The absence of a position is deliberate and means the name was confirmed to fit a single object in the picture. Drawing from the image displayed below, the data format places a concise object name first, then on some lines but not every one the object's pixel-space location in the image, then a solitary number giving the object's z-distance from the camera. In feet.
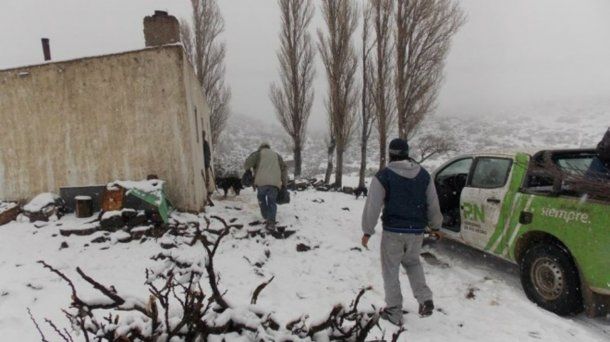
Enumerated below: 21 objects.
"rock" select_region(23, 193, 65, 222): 23.29
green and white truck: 11.94
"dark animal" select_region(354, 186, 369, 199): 43.04
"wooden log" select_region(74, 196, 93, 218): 22.77
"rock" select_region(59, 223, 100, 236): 20.86
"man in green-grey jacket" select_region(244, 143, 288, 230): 23.31
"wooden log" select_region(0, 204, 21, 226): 23.55
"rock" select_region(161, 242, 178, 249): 19.89
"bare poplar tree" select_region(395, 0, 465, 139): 48.32
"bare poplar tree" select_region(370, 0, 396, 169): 53.52
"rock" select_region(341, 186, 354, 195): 50.39
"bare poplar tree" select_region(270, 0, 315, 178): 64.49
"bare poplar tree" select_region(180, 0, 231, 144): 62.90
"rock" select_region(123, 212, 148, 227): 21.65
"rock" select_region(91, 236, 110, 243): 20.20
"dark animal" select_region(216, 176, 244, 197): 34.83
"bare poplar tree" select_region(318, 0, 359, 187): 58.44
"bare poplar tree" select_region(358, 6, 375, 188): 58.90
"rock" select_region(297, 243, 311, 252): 20.72
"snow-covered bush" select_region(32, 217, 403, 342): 3.93
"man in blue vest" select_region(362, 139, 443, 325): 12.53
